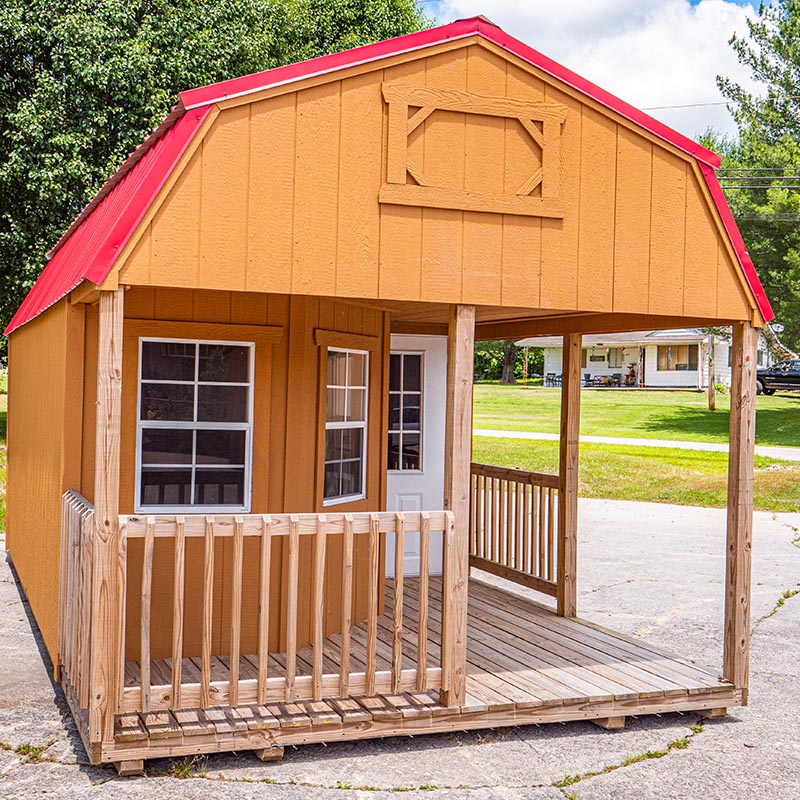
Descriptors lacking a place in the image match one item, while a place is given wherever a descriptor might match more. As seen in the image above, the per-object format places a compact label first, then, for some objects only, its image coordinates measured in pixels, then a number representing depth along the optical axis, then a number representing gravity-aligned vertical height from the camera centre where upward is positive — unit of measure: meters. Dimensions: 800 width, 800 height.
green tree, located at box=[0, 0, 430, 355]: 17.67 +5.55
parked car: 39.94 +1.19
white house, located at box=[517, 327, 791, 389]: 45.12 +2.18
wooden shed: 5.02 +0.28
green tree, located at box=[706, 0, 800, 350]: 29.20 +7.57
